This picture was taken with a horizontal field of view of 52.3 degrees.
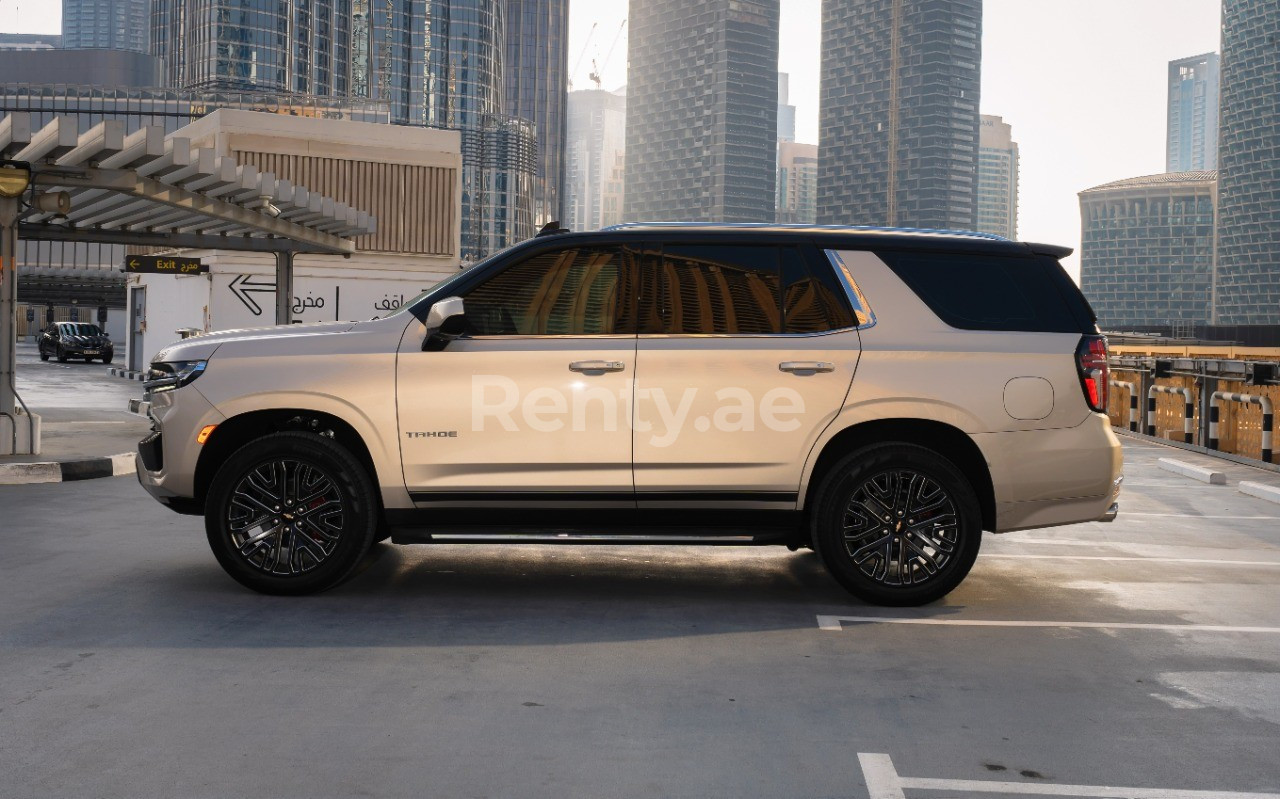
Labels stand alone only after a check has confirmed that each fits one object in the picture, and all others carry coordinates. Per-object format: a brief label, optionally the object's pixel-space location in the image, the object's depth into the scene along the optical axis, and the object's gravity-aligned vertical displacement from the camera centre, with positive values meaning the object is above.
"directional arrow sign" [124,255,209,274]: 29.50 +1.72
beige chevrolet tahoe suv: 6.80 -0.31
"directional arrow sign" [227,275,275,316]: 36.22 +1.45
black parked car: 55.72 -0.25
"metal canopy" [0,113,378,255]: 14.06 +1.93
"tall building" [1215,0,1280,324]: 172.50 +26.75
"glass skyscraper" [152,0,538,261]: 166.38 +35.16
